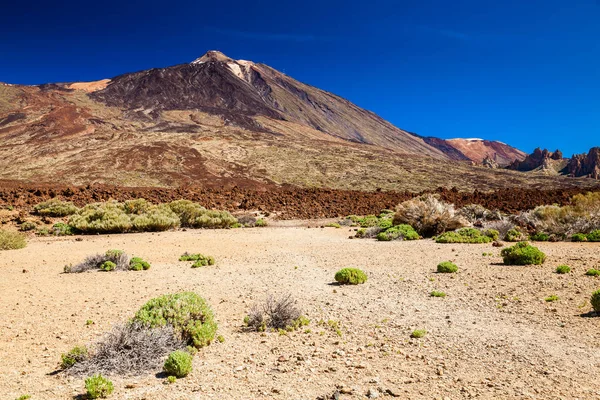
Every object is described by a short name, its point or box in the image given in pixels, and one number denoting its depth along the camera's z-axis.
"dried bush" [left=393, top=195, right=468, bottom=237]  14.98
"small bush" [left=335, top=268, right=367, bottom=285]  8.08
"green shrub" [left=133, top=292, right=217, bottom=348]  5.00
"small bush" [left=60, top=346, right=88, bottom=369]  4.36
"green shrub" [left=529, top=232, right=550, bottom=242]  12.99
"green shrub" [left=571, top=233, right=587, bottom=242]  12.41
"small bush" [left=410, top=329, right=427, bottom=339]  5.17
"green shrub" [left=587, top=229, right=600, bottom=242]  12.35
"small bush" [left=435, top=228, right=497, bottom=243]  12.88
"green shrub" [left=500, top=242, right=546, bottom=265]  9.12
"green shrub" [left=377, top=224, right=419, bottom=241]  14.22
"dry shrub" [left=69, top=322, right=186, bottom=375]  4.32
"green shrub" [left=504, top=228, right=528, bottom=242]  13.23
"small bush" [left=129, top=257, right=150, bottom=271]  9.68
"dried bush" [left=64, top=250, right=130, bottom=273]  9.52
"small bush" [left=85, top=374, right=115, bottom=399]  3.74
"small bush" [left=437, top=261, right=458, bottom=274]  8.77
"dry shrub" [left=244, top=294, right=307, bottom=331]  5.68
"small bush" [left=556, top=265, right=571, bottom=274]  8.16
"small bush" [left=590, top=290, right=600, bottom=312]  5.65
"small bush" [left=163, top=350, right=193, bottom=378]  4.19
